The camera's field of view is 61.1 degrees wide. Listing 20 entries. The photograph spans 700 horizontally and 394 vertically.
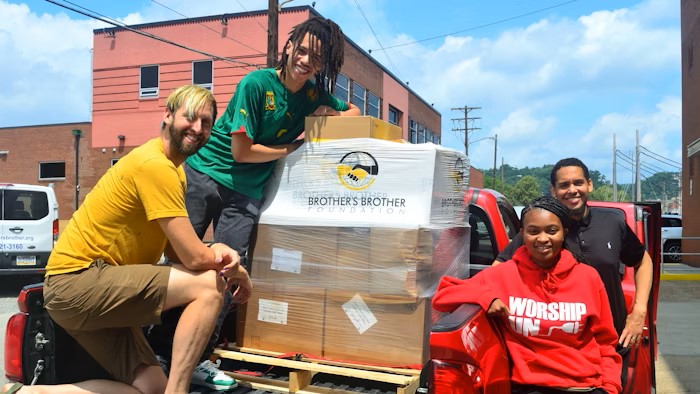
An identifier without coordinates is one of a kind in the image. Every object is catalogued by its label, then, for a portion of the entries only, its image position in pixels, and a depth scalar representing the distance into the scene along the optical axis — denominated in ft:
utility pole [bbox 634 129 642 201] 148.36
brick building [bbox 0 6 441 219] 63.62
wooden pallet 8.36
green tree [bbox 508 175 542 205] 339.18
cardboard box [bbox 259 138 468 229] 9.19
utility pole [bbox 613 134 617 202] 170.21
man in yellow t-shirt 7.57
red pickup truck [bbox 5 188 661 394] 6.75
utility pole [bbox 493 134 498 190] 222.69
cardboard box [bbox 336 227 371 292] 9.07
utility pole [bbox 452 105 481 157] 169.99
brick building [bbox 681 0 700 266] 51.60
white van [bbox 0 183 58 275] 32.09
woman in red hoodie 7.59
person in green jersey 9.91
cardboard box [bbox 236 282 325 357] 9.43
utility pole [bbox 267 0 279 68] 41.75
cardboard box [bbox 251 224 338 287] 9.29
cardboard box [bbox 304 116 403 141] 9.76
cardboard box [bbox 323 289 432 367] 8.90
